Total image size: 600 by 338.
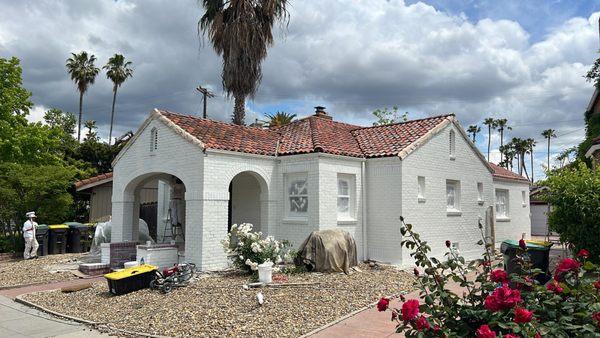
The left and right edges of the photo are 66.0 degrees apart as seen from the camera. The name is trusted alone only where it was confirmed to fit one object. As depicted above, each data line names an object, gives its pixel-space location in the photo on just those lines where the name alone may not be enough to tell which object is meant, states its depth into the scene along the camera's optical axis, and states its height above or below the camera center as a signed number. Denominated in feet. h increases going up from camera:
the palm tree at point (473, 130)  241.76 +43.72
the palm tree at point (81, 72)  158.61 +48.20
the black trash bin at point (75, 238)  64.85 -3.55
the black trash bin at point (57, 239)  62.85 -3.58
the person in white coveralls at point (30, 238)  58.39 -3.23
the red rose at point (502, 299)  11.63 -2.17
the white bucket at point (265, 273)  35.96 -4.65
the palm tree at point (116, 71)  159.63 +49.14
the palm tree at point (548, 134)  254.06 +43.95
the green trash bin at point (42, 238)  61.27 -3.37
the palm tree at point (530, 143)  232.73 +35.53
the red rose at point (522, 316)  10.99 -2.43
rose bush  11.91 -2.57
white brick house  44.11 +3.61
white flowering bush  39.22 -3.17
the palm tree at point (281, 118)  117.91 +24.37
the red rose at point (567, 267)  14.08 -1.61
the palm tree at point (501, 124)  236.22 +45.71
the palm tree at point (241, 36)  69.36 +26.95
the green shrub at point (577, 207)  34.40 +0.54
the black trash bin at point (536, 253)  34.91 -3.04
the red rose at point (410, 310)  12.19 -2.55
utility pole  101.30 +26.19
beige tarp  41.22 -3.45
